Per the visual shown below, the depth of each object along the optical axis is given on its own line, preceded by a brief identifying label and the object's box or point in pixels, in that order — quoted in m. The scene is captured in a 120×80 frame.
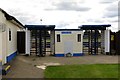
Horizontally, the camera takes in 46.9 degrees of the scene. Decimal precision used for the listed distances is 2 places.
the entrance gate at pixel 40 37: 11.63
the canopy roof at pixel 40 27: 11.55
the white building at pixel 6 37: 7.67
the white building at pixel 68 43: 11.66
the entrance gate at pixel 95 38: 12.22
